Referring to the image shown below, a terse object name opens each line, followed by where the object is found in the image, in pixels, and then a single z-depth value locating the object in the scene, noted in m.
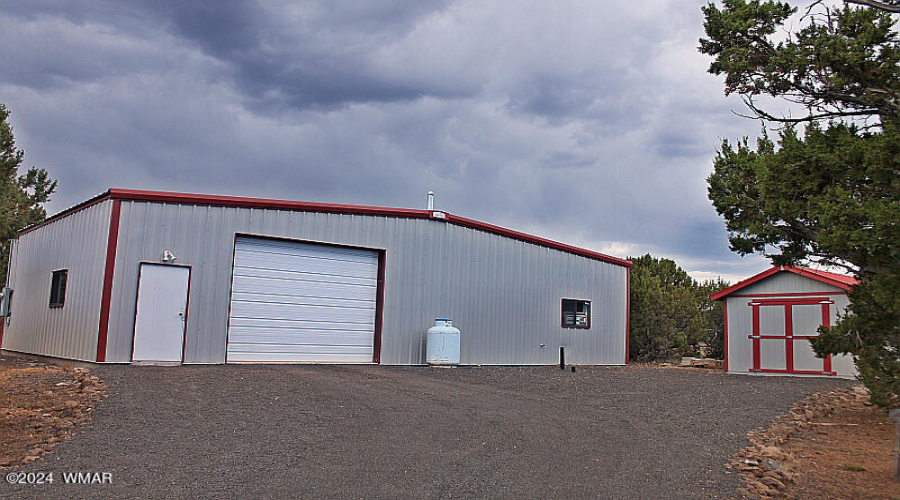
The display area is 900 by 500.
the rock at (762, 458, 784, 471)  6.46
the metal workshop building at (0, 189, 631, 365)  13.11
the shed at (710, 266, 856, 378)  16.94
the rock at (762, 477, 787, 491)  5.80
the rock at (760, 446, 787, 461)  6.95
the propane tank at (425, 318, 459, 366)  16.16
